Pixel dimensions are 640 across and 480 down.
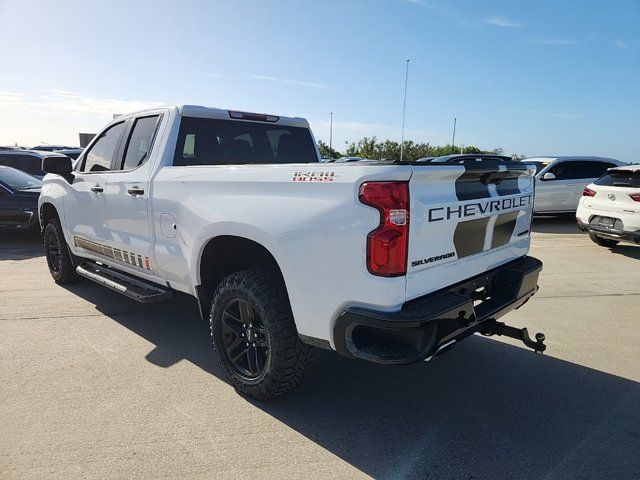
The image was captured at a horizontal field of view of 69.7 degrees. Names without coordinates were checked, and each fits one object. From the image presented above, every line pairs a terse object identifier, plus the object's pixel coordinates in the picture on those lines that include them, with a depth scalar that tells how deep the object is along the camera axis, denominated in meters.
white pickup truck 2.26
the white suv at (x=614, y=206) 7.19
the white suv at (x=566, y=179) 11.51
